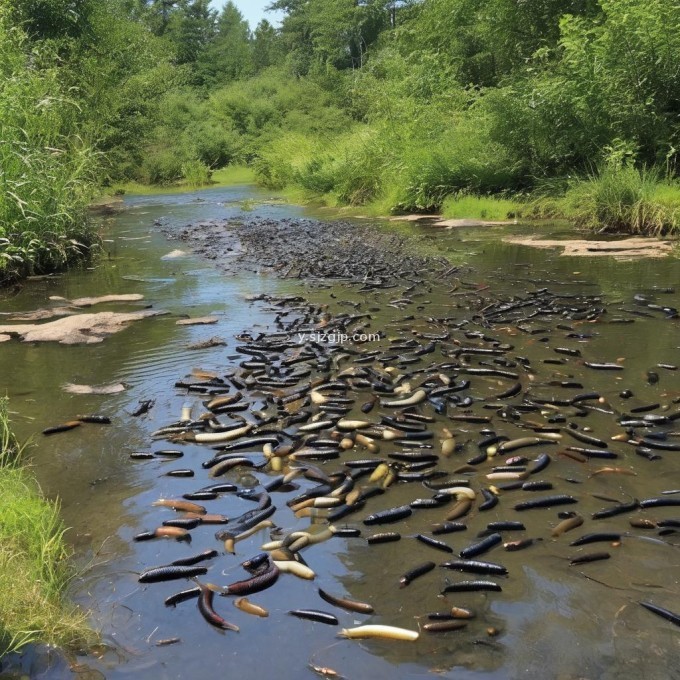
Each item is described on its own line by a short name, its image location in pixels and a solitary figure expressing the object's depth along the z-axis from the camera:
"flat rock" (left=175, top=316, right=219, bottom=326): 8.52
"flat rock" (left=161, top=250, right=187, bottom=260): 14.16
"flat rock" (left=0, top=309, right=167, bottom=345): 7.84
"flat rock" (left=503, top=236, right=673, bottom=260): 11.90
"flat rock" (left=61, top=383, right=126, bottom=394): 6.21
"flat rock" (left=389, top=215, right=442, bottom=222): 19.09
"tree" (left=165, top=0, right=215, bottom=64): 69.06
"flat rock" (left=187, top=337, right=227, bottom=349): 7.48
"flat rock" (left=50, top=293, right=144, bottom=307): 9.85
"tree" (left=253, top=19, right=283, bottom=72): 74.94
